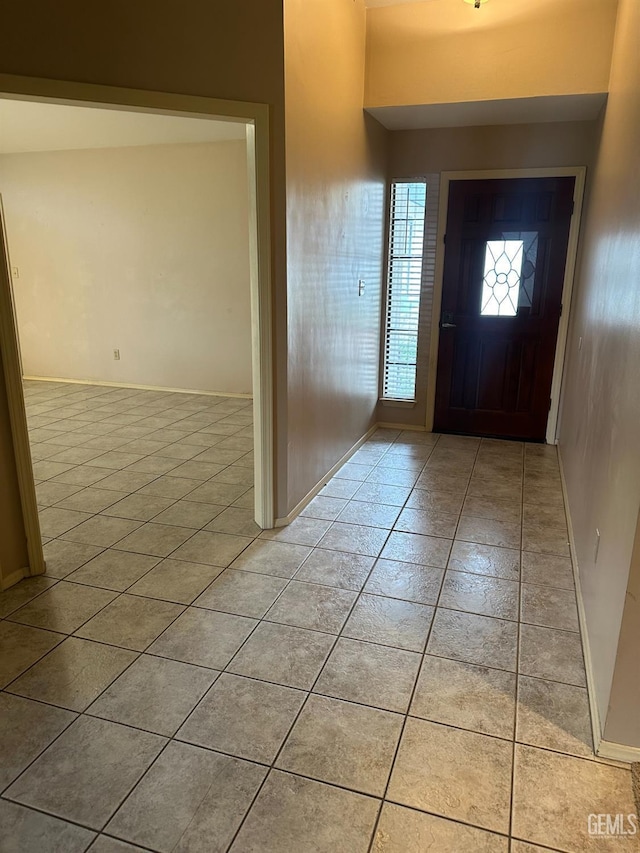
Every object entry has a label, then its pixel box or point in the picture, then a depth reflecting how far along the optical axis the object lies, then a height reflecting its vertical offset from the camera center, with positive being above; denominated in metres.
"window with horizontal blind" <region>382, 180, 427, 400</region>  4.59 +0.00
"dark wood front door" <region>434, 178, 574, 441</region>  4.30 -0.11
